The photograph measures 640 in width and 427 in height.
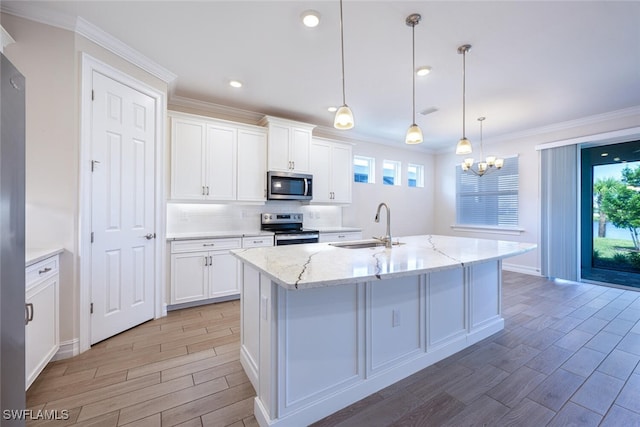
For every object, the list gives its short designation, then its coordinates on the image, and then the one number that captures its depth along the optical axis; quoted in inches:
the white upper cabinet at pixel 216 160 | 133.9
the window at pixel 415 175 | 247.0
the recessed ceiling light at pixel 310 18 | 81.2
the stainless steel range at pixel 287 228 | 150.8
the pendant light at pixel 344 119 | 81.0
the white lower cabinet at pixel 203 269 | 125.6
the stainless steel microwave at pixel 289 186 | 155.2
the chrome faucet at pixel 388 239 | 93.9
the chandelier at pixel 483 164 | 167.7
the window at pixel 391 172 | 230.1
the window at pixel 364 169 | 214.9
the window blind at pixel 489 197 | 207.2
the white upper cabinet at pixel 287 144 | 156.0
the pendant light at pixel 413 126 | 82.9
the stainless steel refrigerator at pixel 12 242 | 36.9
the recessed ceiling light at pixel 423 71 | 112.3
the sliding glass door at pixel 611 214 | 163.8
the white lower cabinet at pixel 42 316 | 67.2
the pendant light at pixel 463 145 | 100.0
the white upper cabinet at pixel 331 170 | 176.8
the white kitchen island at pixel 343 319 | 56.1
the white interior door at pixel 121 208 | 93.8
